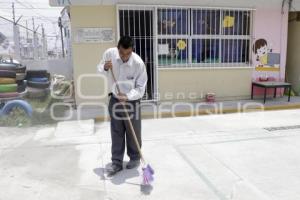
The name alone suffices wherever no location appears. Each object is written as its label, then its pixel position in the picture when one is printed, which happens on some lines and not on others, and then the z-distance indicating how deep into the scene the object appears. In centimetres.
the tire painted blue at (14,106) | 688
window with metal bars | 813
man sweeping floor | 406
